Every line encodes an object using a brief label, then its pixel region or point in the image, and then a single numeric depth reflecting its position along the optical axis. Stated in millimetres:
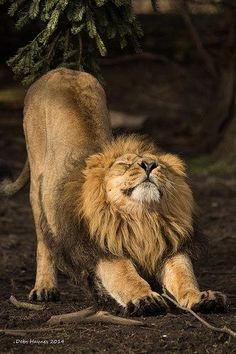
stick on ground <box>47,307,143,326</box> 9711
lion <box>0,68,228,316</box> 10516
